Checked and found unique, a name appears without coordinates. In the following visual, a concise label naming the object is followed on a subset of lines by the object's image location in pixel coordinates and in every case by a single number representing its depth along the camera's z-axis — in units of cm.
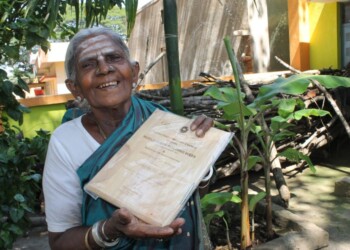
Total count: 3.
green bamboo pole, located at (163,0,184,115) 184
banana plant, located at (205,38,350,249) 263
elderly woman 132
